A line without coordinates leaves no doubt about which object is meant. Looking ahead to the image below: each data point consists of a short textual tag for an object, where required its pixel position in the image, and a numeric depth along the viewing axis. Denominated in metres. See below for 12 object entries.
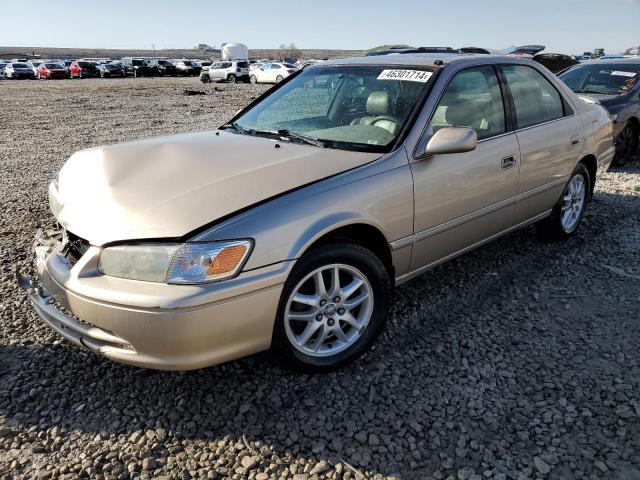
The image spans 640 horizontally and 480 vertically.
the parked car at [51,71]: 38.09
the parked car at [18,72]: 38.69
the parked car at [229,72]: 34.28
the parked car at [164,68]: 43.69
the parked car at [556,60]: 17.92
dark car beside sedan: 7.20
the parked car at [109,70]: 40.69
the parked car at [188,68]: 44.56
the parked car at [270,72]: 31.33
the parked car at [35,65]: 39.31
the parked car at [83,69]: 39.78
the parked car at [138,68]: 42.56
